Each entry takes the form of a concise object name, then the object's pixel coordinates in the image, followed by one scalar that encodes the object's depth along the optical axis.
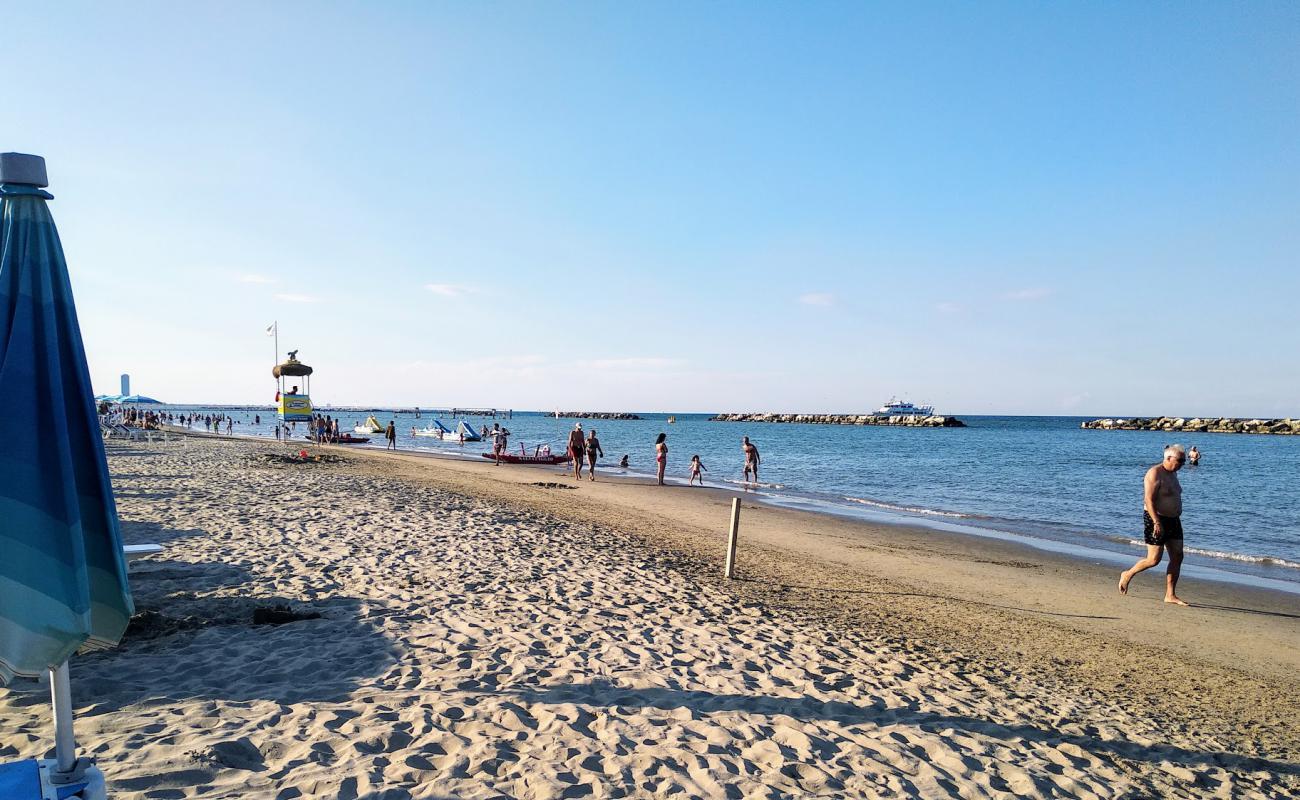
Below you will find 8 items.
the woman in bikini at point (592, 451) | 24.38
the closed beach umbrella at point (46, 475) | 2.43
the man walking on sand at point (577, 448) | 25.27
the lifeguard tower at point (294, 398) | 30.56
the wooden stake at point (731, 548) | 9.42
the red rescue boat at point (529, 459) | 32.12
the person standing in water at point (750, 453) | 25.79
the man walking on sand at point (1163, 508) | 8.45
